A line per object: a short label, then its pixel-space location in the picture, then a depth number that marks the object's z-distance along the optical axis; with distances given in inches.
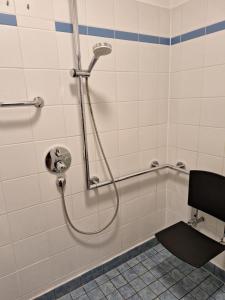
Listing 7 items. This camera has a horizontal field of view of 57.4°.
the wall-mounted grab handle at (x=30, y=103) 40.3
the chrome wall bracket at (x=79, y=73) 45.4
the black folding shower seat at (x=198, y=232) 49.3
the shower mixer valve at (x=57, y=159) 48.5
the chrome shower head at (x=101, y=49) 38.3
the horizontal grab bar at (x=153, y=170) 54.5
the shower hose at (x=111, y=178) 50.4
